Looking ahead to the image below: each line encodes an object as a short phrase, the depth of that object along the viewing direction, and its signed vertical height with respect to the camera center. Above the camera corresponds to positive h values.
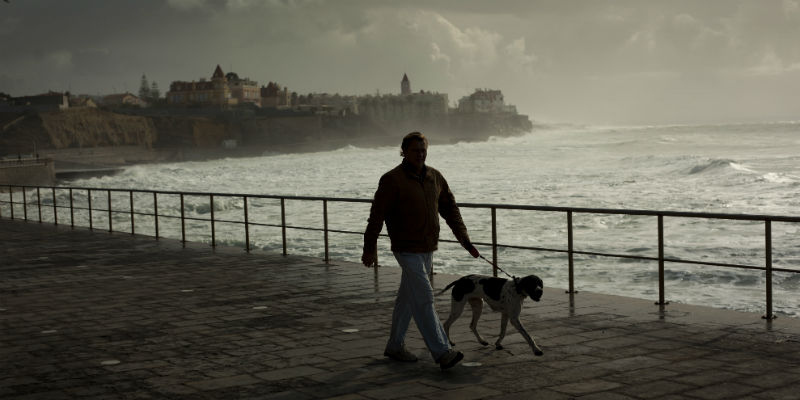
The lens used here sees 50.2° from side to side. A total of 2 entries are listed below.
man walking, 5.51 -0.59
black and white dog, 5.67 -1.10
